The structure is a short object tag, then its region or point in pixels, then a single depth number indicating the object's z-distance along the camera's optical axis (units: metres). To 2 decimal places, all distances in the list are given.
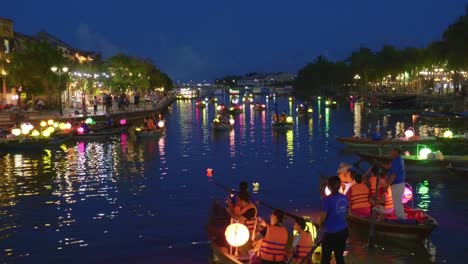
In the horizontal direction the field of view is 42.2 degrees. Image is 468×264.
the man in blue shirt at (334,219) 11.59
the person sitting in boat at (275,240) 12.03
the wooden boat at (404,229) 15.73
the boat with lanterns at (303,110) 84.49
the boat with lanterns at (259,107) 107.52
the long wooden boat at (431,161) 26.94
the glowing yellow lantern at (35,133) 42.57
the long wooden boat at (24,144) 40.56
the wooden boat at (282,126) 58.41
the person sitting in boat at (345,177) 17.93
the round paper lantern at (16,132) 41.72
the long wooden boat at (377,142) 34.78
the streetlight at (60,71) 60.38
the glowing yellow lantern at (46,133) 42.94
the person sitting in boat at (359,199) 16.42
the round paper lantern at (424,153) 27.64
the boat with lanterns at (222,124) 57.46
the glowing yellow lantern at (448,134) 35.51
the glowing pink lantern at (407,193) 18.22
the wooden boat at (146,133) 49.90
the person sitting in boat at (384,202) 16.44
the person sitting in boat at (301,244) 12.20
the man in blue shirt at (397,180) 15.76
